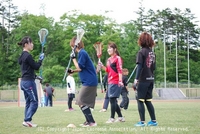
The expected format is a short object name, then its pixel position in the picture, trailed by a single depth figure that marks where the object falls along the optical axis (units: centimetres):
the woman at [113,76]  1731
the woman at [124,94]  2521
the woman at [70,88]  2992
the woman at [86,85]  1554
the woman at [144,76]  1521
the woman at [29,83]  1619
